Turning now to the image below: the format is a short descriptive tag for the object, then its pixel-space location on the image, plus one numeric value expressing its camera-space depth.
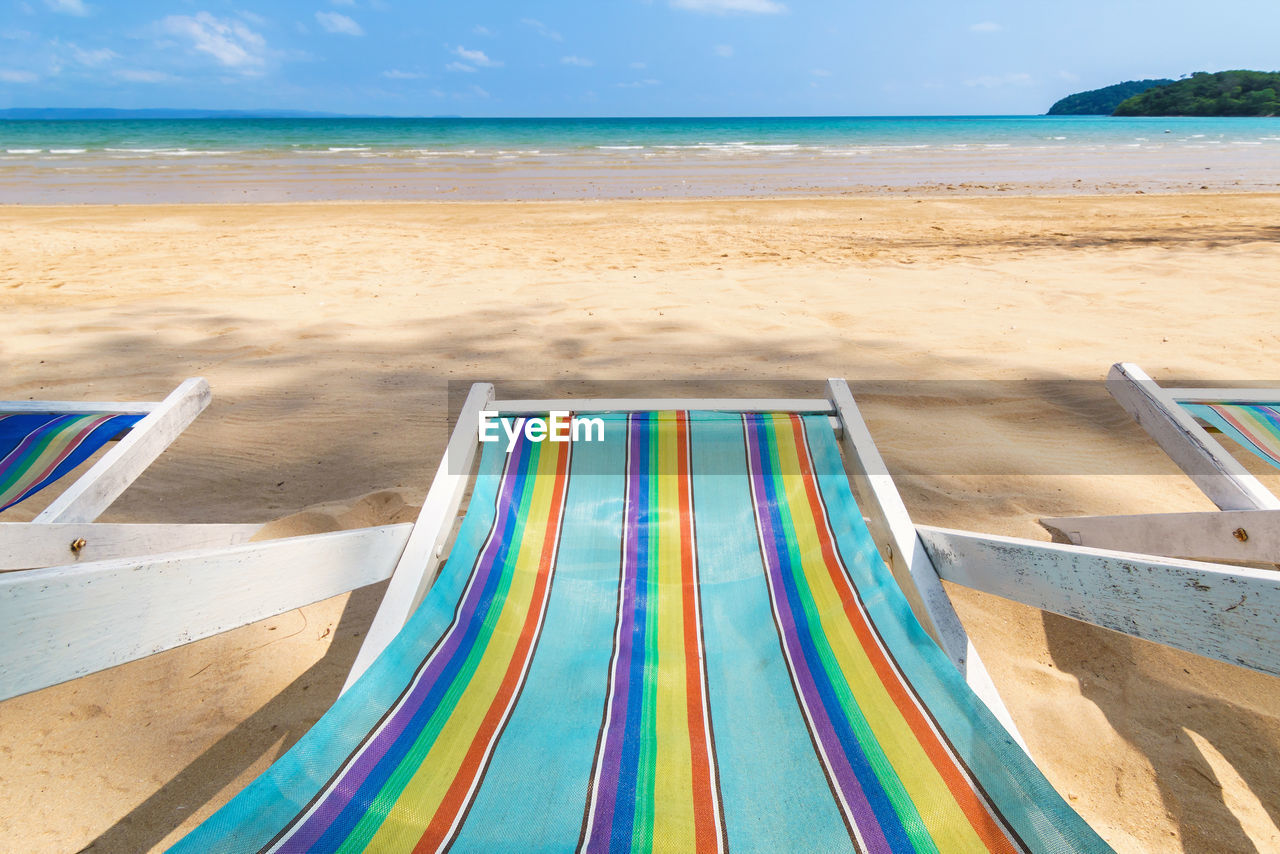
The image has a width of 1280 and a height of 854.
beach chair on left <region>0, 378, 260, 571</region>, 1.56
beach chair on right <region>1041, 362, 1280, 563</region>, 1.51
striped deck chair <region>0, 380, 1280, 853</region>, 0.88
